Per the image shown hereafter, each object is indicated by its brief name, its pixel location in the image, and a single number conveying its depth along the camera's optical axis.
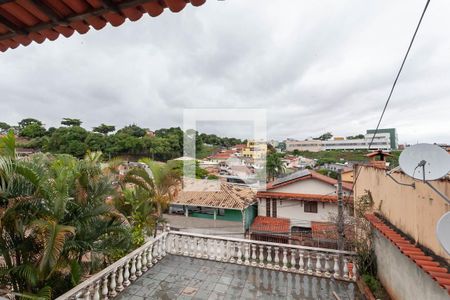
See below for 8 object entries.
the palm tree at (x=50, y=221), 3.35
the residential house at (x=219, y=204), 15.81
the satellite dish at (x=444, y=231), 1.88
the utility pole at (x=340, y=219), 5.95
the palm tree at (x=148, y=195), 7.26
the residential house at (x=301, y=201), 15.92
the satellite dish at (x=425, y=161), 2.51
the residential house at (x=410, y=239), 2.76
